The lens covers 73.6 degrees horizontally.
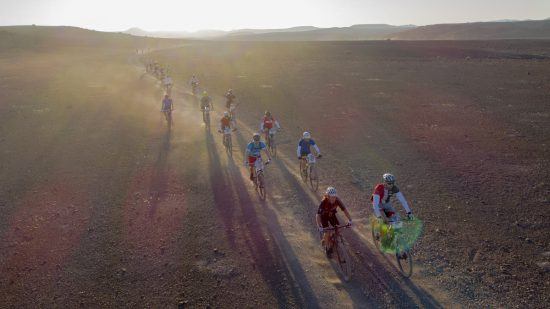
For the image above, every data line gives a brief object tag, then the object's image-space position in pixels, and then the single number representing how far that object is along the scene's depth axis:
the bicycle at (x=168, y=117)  23.88
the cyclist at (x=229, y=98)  23.29
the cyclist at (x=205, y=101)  23.07
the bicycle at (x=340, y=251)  8.89
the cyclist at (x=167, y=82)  35.00
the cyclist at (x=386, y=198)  9.28
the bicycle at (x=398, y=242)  9.19
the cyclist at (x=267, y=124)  18.02
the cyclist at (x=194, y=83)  34.31
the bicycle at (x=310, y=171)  13.90
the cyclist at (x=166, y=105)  23.44
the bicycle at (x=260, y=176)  13.25
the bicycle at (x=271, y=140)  17.97
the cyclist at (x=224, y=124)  17.94
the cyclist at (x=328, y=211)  9.09
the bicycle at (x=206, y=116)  22.95
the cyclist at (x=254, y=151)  13.41
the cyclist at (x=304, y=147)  13.94
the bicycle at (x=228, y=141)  18.00
